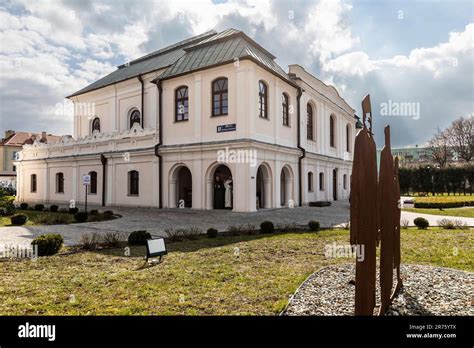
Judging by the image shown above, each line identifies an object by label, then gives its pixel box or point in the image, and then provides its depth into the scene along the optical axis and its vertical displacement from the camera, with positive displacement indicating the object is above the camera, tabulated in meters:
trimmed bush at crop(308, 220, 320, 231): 12.19 -1.69
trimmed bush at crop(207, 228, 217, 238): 10.66 -1.72
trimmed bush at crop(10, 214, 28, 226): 14.16 -1.62
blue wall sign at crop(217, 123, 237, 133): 18.55 +3.26
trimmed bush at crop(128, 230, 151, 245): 9.38 -1.65
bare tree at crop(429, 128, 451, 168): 53.44 +5.57
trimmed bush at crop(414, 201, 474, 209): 22.23 -1.72
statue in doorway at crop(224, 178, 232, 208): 20.81 -0.71
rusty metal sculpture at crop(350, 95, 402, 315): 3.85 -0.52
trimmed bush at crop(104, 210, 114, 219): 16.33 -1.67
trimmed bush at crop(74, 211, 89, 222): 15.08 -1.61
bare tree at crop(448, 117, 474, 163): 49.76 +6.98
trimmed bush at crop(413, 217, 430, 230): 13.02 -1.79
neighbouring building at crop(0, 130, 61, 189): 54.28 +5.90
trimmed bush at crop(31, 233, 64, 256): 7.95 -1.54
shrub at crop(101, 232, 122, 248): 9.09 -1.71
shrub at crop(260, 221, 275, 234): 11.78 -1.72
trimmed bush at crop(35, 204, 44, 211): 21.81 -1.63
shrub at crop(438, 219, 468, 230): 12.82 -1.83
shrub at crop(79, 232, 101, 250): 8.83 -1.70
